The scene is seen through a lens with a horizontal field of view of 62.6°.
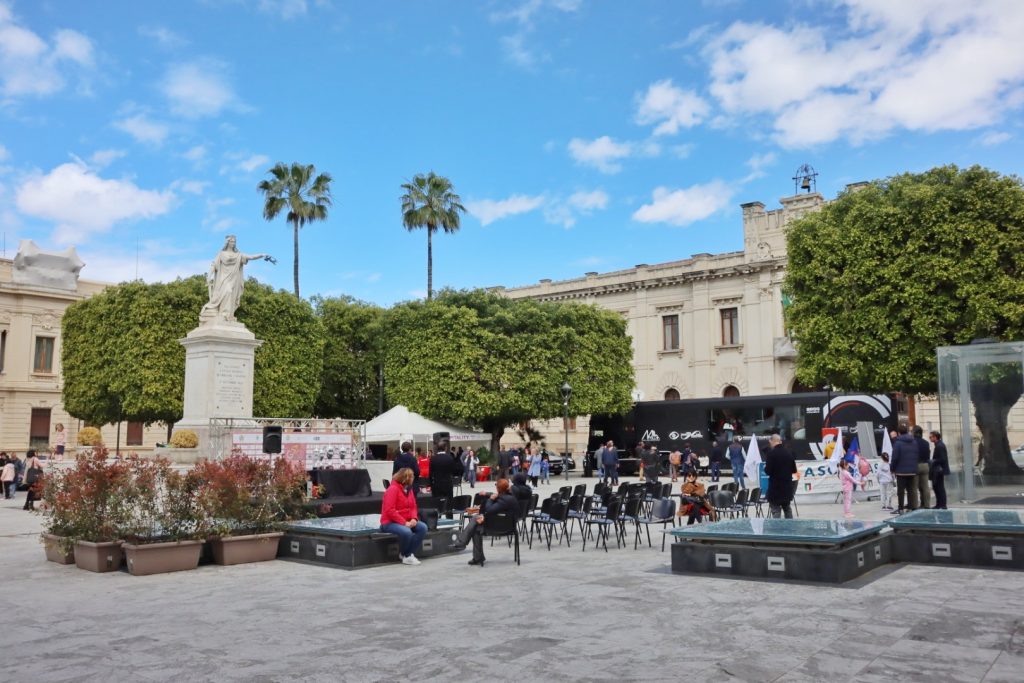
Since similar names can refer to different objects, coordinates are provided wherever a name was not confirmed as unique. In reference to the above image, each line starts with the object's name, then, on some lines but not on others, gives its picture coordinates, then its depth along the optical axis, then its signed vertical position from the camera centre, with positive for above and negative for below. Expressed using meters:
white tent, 32.22 +0.47
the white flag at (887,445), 22.50 -0.24
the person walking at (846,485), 17.38 -0.99
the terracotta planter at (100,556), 10.96 -1.45
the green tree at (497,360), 36.78 +3.56
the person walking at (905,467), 16.30 -0.60
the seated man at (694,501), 13.95 -1.04
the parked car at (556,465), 42.31 -1.27
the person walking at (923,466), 16.55 -0.61
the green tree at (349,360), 42.72 +4.13
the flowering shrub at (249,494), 11.44 -0.71
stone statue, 21.67 +4.07
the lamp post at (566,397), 34.78 +1.79
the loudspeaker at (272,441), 17.27 +0.03
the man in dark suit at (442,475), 16.05 -0.65
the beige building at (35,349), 49.44 +5.69
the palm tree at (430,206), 49.41 +13.78
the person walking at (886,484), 19.67 -1.12
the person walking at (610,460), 28.16 -0.70
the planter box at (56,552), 11.61 -1.49
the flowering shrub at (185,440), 19.80 +0.08
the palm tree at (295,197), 48.34 +14.07
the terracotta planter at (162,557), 10.73 -1.46
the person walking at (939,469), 16.81 -0.67
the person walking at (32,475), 21.23 -0.79
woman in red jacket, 11.59 -1.09
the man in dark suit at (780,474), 13.77 -0.60
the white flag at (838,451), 22.70 -0.39
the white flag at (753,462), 22.81 -0.66
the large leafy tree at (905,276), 24.66 +4.89
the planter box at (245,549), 11.58 -1.47
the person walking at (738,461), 24.00 -0.66
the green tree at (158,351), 35.09 +4.02
